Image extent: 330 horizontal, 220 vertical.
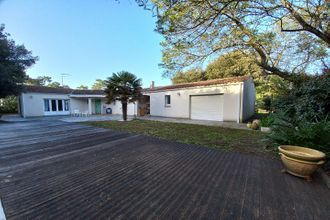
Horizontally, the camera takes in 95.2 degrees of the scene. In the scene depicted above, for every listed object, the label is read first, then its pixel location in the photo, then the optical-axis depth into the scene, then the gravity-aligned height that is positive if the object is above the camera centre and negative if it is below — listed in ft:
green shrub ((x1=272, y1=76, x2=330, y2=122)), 15.94 +0.29
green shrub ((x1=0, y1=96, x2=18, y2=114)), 61.98 -1.60
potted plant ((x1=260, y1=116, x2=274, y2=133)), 23.69 -3.54
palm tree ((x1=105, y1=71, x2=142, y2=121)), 36.32 +3.61
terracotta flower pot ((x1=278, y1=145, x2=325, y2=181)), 8.95 -3.58
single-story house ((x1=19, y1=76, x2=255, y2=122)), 34.63 +0.28
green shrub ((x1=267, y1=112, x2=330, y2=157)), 11.39 -2.48
